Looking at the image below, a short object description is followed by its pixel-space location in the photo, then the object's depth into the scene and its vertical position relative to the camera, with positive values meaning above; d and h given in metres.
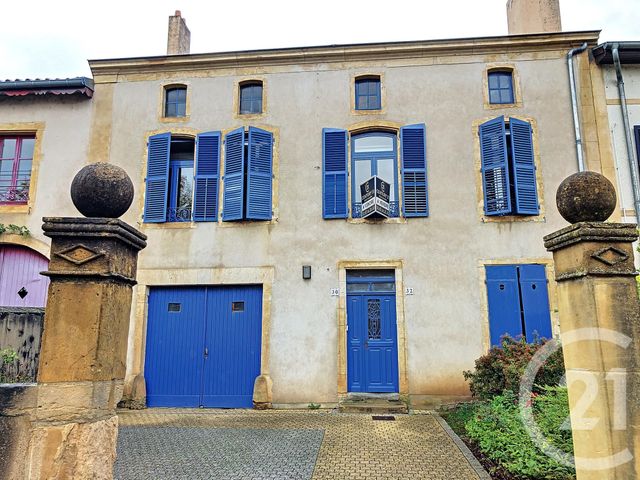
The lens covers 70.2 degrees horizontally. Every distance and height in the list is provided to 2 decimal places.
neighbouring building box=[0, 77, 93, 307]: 9.84 +3.71
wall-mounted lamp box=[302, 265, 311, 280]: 9.35 +1.18
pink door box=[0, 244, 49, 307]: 9.79 +1.17
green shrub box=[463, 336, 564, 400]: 6.24 -0.56
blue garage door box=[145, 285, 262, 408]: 9.21 -0.30
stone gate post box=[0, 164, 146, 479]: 2.81 -0.11
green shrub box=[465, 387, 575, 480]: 4.61 -1.23
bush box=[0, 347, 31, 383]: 4.43 -0.38
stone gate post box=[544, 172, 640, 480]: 3.15 -0.02
